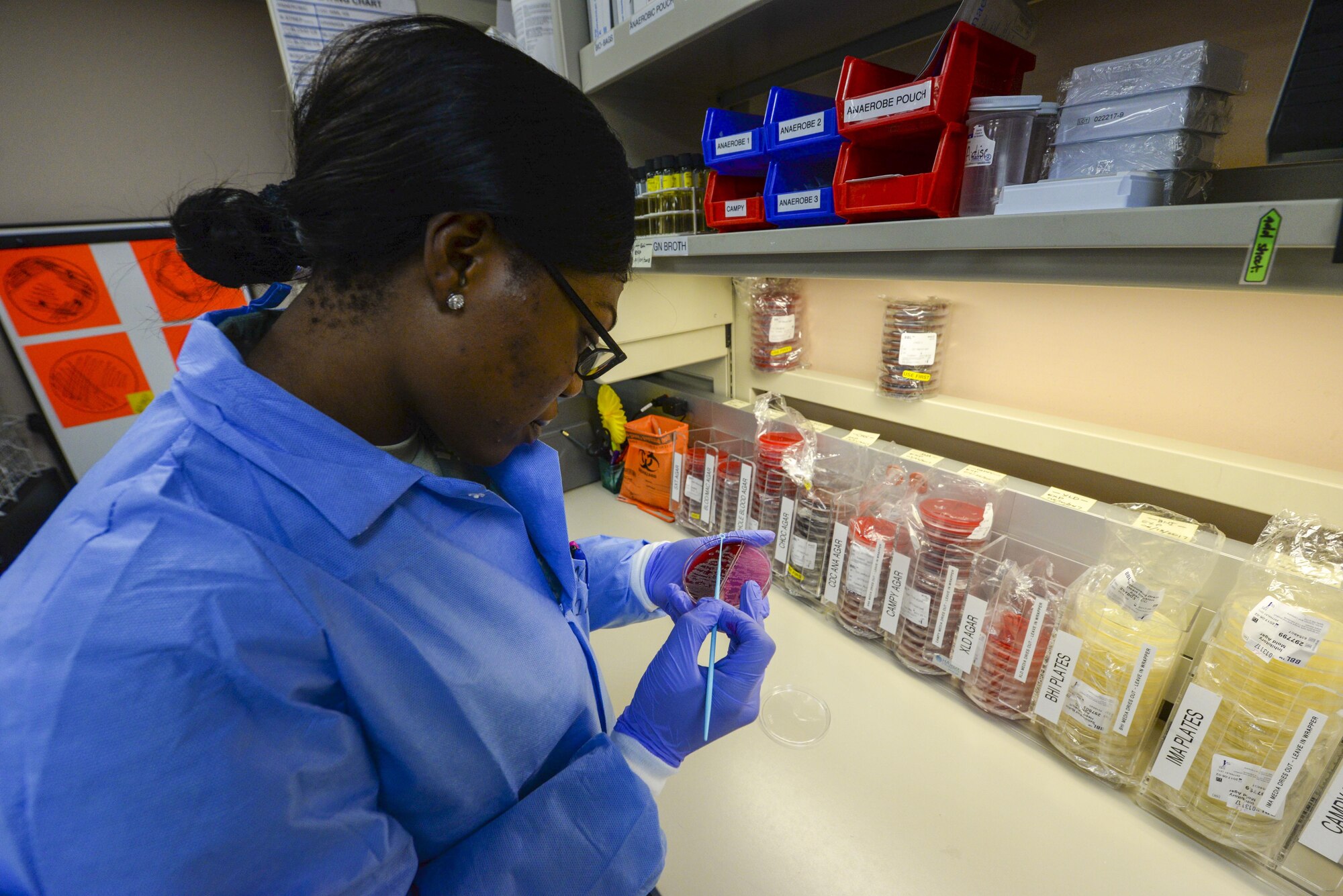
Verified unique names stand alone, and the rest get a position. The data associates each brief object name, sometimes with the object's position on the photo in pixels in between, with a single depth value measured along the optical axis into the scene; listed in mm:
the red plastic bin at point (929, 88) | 764
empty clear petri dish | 1071
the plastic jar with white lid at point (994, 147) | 774
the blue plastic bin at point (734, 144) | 1053
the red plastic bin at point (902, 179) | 789
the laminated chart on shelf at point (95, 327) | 1735
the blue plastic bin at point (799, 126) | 939
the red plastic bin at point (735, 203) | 1091
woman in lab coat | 428
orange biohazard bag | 1775
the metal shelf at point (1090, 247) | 496
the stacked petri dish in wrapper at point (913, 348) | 1353
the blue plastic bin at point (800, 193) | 959
